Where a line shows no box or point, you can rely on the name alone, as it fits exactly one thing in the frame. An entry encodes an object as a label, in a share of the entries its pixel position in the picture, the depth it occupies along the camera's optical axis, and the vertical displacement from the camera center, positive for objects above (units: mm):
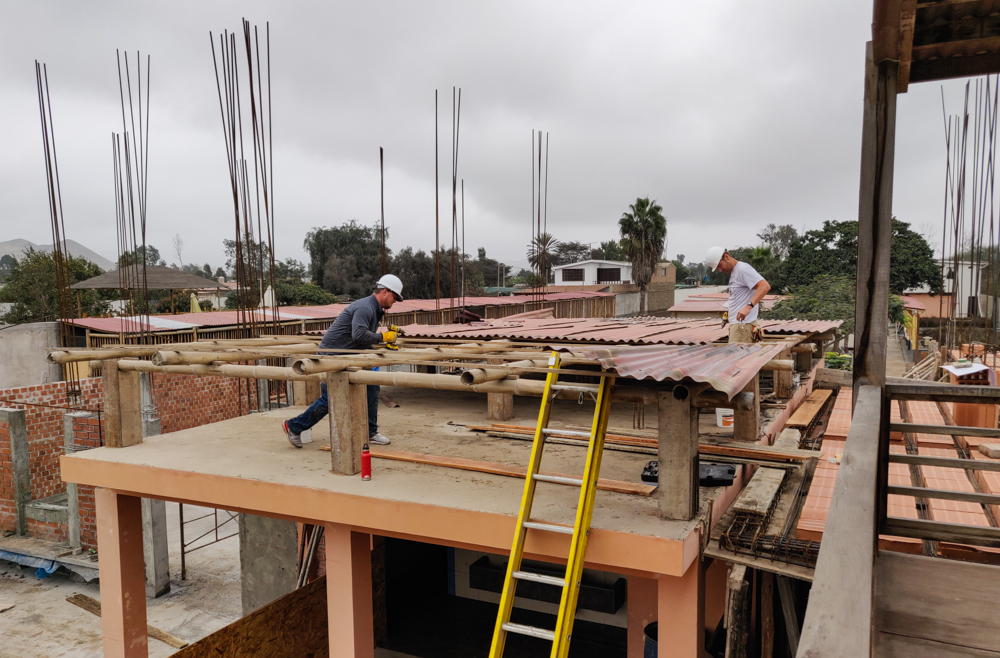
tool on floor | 5182 -1554
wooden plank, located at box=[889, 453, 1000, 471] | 3018 -853
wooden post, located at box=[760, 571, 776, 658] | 5082 -2661
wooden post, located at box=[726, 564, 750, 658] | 4312 -2207
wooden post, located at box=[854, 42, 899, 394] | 3229 +359
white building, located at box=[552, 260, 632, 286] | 49219 +976
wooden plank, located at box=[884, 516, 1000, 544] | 3039 -1215
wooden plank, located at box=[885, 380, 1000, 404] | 3061 -535
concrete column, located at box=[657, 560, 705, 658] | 4395 -2290
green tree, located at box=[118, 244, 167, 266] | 90812 +4839
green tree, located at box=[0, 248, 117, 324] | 26906 -217
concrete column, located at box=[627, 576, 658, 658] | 7488 -3861
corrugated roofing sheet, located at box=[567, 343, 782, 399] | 3742 -538
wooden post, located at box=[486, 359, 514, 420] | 7699 -1459
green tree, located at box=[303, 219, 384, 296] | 41844 +2232
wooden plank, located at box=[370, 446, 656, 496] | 5035 -1598
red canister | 5457 -1514
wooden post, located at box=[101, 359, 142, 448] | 6445 -1249
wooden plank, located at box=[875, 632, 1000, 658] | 2236 -1297
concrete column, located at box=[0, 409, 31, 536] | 11711 -3214
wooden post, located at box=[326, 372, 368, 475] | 5465 -1175
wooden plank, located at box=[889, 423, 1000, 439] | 2951 -710
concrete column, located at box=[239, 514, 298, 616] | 9570 -4127
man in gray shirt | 6520 -498
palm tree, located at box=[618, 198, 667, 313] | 38469 +2902
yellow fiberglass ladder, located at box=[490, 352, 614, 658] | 3889 -1585
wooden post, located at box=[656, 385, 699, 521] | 4246 -1137
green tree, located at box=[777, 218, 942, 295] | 34281 +1340
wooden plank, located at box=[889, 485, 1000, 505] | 3014 -1018
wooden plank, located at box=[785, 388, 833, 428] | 7680 -1699
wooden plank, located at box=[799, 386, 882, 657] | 1273 -678
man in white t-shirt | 7031 -6
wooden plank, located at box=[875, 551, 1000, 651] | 2375 -1301
